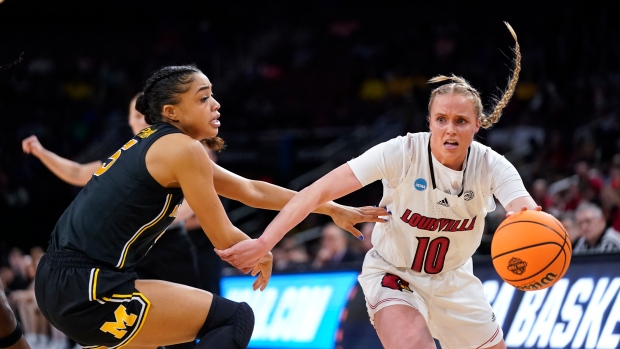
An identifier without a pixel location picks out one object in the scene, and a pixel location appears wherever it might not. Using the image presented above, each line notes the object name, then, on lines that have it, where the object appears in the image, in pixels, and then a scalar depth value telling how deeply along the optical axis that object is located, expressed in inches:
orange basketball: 321.1
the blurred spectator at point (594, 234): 624.7
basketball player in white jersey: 346.6
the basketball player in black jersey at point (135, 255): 286.2
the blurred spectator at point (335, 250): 780.6
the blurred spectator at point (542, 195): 810.0
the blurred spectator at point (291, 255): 828.0
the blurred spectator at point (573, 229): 643.5
